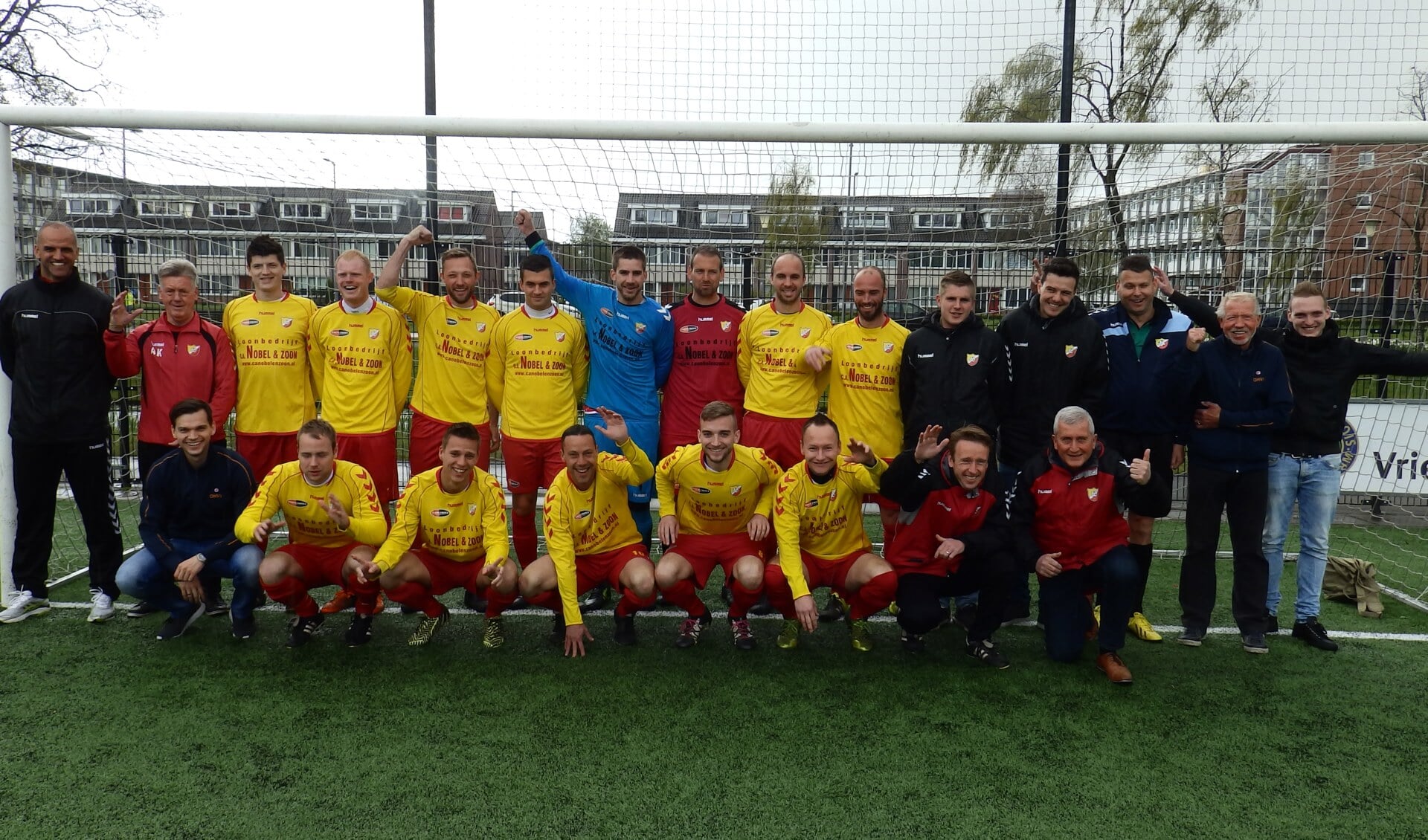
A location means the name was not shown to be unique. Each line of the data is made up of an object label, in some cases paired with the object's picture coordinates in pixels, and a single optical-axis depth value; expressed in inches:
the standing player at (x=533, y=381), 171.2
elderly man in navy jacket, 151.0
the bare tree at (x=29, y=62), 450.3
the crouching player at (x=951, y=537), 143.7
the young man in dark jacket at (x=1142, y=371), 154.2
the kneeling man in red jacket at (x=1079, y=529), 140.6
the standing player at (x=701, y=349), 176.7
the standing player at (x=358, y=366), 168.7
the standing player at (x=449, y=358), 173.6
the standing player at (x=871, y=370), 166.9
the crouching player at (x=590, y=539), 145.5
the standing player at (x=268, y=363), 167.8
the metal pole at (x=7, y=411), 163.5
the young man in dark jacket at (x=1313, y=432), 156.9
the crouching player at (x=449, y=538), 145.7
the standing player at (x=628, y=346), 173.3
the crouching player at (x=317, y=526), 144.6
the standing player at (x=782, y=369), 170.6
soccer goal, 188.2
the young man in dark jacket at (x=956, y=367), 156.1
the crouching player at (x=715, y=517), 148.7
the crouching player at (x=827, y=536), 145.9
